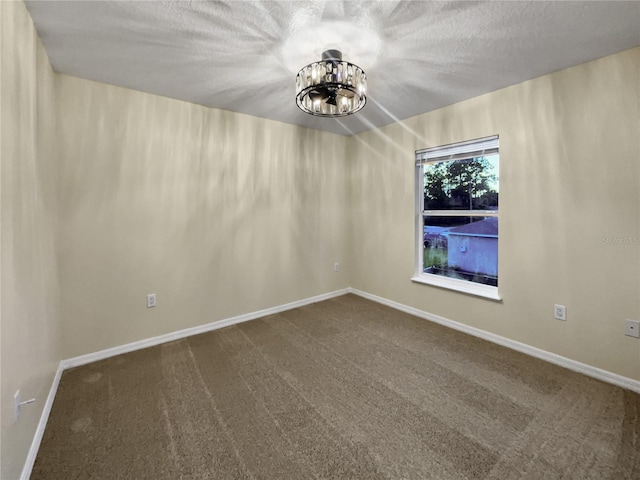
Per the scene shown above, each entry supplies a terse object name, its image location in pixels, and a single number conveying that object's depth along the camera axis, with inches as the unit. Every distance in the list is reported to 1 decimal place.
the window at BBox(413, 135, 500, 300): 110.1
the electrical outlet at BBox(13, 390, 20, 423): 48.4
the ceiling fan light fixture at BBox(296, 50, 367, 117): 68.7
